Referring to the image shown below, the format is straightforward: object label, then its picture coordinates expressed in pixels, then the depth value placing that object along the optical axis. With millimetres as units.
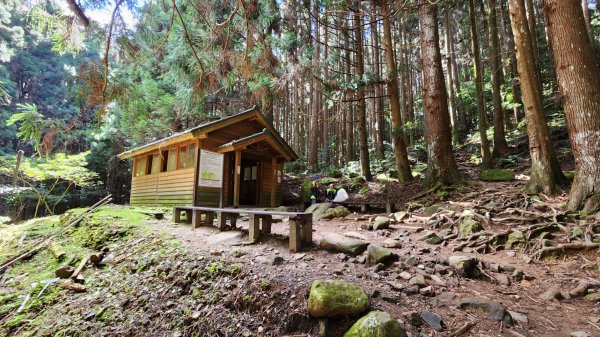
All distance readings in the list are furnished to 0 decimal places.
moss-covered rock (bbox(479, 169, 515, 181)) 7663
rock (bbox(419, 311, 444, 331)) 2356
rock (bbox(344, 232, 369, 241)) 5031
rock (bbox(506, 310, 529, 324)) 2486
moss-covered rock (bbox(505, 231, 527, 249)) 4320
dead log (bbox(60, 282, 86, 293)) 4363
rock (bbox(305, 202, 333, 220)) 8000
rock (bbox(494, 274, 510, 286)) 3291
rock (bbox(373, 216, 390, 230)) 5871
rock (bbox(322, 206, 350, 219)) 7775
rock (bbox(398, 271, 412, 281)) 3195
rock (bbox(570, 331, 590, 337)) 2245
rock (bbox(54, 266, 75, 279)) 4949
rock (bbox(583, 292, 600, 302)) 2877
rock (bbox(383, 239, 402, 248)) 4473
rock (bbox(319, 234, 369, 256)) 3976
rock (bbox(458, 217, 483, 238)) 4887
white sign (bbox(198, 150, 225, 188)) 9820
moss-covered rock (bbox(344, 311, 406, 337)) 2186
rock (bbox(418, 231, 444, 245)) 4867
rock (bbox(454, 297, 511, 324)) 2480
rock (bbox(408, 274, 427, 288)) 3049
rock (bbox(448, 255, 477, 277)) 3400
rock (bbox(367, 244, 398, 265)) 3578
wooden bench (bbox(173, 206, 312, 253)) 4148
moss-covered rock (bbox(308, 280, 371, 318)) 2482
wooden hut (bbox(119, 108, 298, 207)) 10016
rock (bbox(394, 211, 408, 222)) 6414
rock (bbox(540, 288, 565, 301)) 2960
